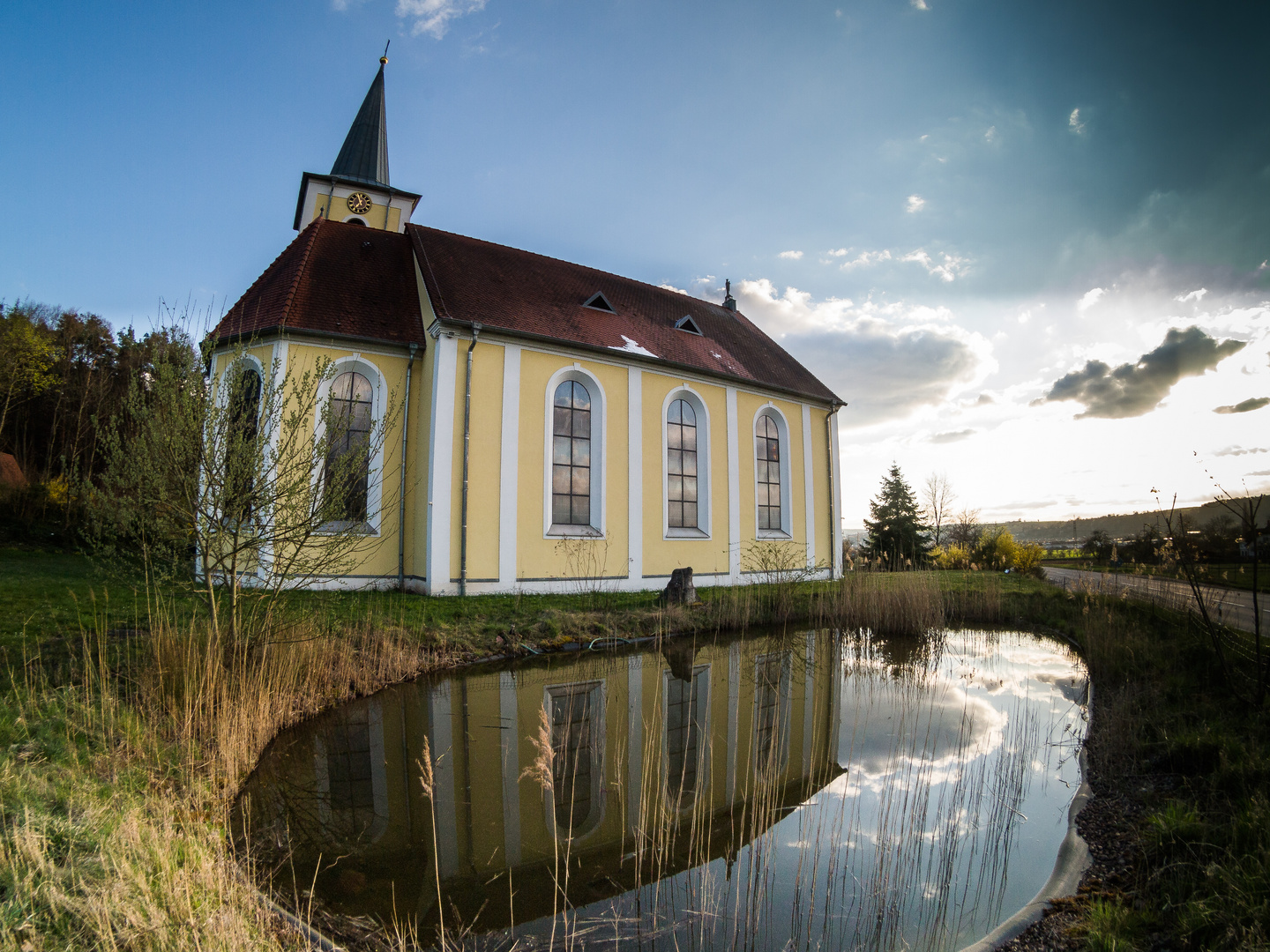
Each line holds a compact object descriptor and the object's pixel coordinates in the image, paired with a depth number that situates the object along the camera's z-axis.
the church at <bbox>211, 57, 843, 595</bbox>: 12.09
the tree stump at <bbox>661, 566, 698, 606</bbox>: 11.64
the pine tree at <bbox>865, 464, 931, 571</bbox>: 25.33
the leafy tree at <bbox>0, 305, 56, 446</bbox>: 19.06
